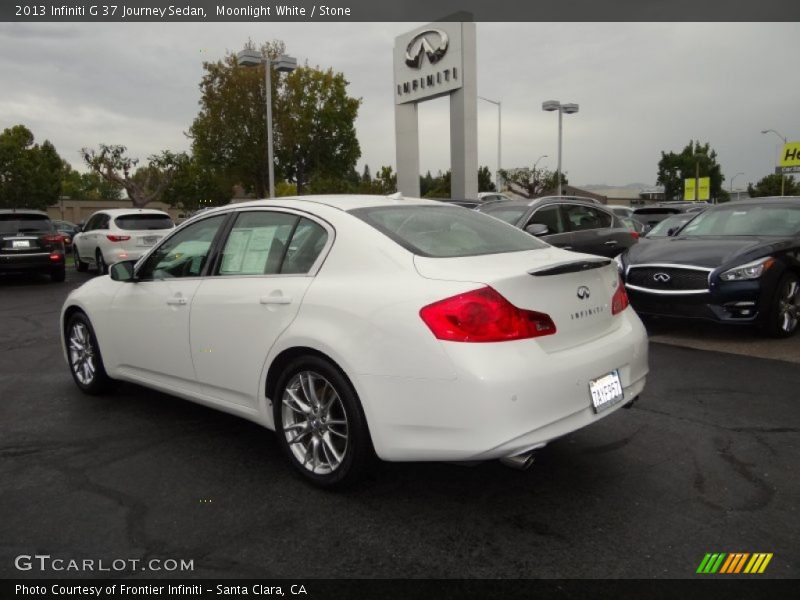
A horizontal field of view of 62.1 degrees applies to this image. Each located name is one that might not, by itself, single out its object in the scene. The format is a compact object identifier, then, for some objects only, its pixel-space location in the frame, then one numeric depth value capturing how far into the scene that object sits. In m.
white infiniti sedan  2.89
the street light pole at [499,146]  45.92
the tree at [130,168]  42.19
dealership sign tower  24.47
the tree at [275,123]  35.12
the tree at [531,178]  46.12
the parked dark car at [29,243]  14.23
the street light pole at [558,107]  31.33
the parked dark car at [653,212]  20.73
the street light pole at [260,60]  20.17
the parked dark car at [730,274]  6.88
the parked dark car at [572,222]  9.74
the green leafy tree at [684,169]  83.62
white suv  14.88
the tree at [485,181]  66.23
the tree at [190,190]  49.09
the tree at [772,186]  75.69
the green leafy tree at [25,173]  50.00
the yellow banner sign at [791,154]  54.72
